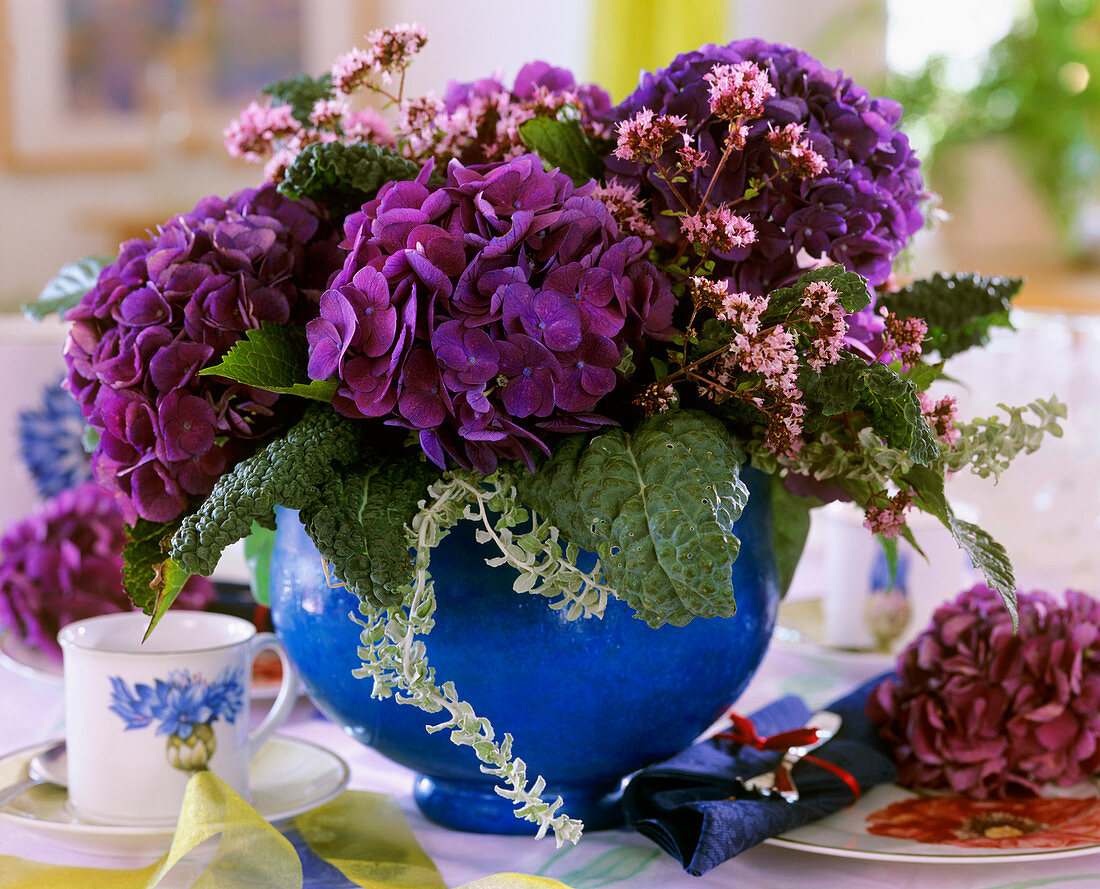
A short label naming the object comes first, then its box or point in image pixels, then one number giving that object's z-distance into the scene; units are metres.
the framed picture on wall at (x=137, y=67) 3.46
